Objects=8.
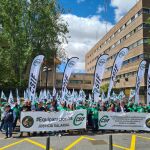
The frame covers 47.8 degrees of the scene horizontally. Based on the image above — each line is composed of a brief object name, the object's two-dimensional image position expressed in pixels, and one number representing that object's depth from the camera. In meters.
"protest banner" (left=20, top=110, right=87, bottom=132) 7.80
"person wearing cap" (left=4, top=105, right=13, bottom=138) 7.69
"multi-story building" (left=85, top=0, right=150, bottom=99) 27.72
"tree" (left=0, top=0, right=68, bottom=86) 19.56
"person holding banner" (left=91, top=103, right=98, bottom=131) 8.40
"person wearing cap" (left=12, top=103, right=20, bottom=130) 8.28
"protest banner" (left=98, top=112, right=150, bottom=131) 8.43
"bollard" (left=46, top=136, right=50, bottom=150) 4.70
